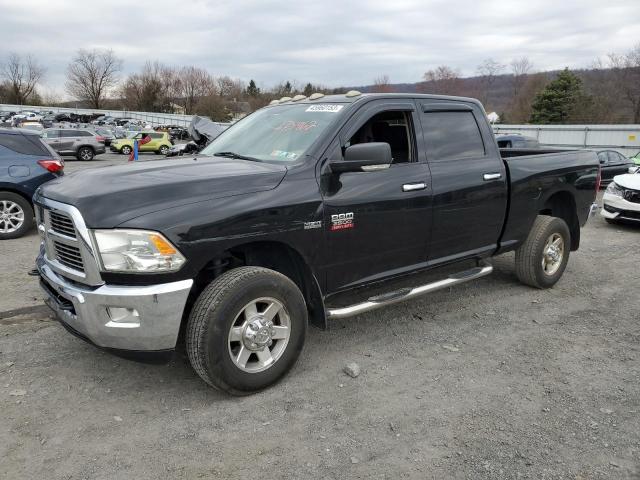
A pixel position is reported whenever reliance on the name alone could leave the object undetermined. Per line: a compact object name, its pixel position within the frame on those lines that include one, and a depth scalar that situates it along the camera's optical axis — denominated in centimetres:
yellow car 3244
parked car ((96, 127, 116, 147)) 3516
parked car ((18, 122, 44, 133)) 3543
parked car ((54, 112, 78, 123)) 6177
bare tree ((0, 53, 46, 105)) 8406
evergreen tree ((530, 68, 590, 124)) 4428
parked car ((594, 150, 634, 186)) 1650
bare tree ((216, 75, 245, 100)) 9304
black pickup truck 296
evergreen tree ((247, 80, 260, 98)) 9720
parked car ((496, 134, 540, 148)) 1655
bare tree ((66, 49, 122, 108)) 9050
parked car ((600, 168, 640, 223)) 974
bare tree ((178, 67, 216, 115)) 9319
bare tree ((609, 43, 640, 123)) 4859
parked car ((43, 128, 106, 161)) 2641
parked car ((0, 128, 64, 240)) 782
